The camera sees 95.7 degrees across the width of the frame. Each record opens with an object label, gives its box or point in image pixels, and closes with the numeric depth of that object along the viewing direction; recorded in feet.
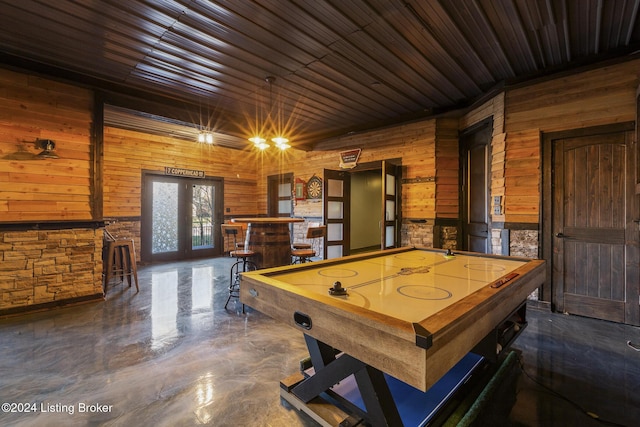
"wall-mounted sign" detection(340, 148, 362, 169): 20.67
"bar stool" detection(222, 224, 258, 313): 12.29
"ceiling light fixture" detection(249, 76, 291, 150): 14.11
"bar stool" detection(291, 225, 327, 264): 13.14
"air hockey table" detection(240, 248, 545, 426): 3.28
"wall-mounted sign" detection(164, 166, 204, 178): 22.85
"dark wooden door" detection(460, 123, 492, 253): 15.02
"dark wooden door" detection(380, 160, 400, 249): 18.06
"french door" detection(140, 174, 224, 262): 22.33
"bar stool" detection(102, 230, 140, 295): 14.52
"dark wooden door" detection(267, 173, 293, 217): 26.48
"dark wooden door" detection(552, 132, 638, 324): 10.67
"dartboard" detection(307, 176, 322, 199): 23.34
